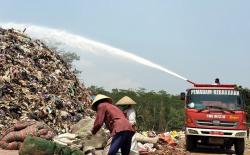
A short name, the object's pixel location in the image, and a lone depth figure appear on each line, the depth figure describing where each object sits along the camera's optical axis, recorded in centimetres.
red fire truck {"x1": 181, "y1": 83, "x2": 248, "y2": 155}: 1003
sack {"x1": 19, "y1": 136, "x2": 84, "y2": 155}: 684
